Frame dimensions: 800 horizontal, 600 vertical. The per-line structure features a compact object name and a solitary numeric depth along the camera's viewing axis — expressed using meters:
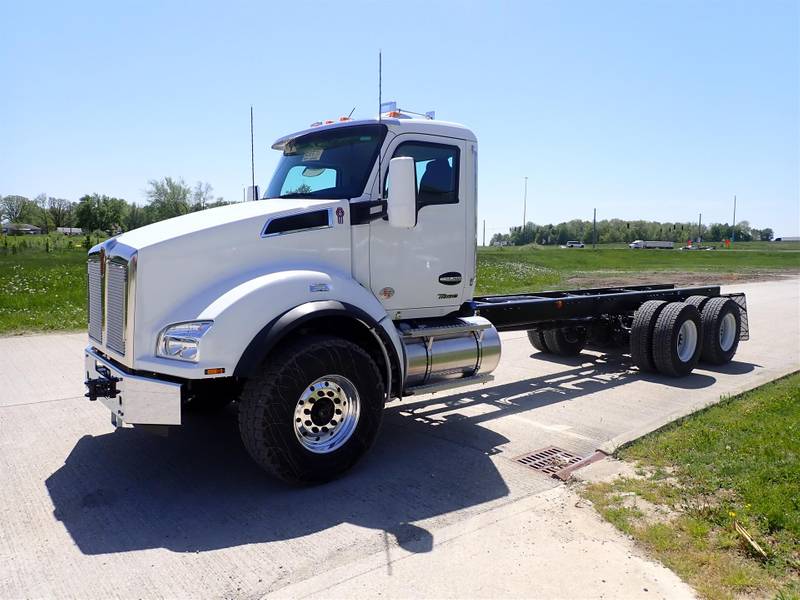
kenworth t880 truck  4.30
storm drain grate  5.16
